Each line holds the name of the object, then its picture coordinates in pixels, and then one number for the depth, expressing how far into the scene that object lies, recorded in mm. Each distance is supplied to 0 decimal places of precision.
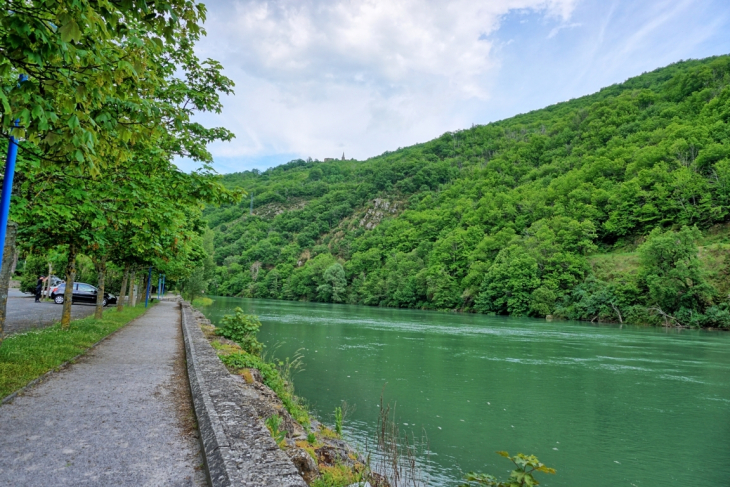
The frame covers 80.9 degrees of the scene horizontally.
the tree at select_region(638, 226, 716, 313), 44219
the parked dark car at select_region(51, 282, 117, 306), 27922
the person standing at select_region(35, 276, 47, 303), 28259
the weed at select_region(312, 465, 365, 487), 4899
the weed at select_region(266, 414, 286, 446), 5023
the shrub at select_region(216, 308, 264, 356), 15227
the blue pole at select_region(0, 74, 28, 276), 5066
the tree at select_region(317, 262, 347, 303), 94938
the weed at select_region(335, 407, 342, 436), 8353
